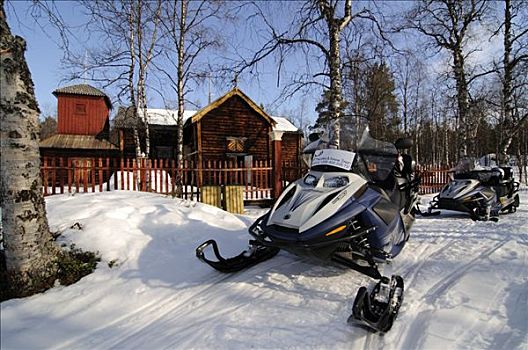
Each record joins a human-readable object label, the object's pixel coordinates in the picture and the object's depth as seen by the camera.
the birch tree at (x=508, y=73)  11.81
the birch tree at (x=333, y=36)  7.89
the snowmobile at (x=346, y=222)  2.48
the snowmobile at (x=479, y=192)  6.08
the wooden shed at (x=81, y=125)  18.69
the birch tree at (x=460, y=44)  12.16
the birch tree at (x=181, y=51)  12.53
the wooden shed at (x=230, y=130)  18.00
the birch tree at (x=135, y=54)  12.90
